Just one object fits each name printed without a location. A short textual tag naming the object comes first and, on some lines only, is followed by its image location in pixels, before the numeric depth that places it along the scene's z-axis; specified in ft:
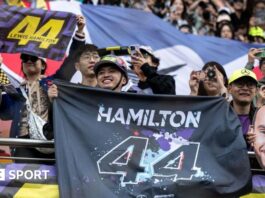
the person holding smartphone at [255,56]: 53.98
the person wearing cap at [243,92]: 46.34
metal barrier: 40.83
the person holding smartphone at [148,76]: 47.72
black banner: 41.50
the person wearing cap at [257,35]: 76.18
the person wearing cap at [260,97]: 46.43
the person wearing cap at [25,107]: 44.73
